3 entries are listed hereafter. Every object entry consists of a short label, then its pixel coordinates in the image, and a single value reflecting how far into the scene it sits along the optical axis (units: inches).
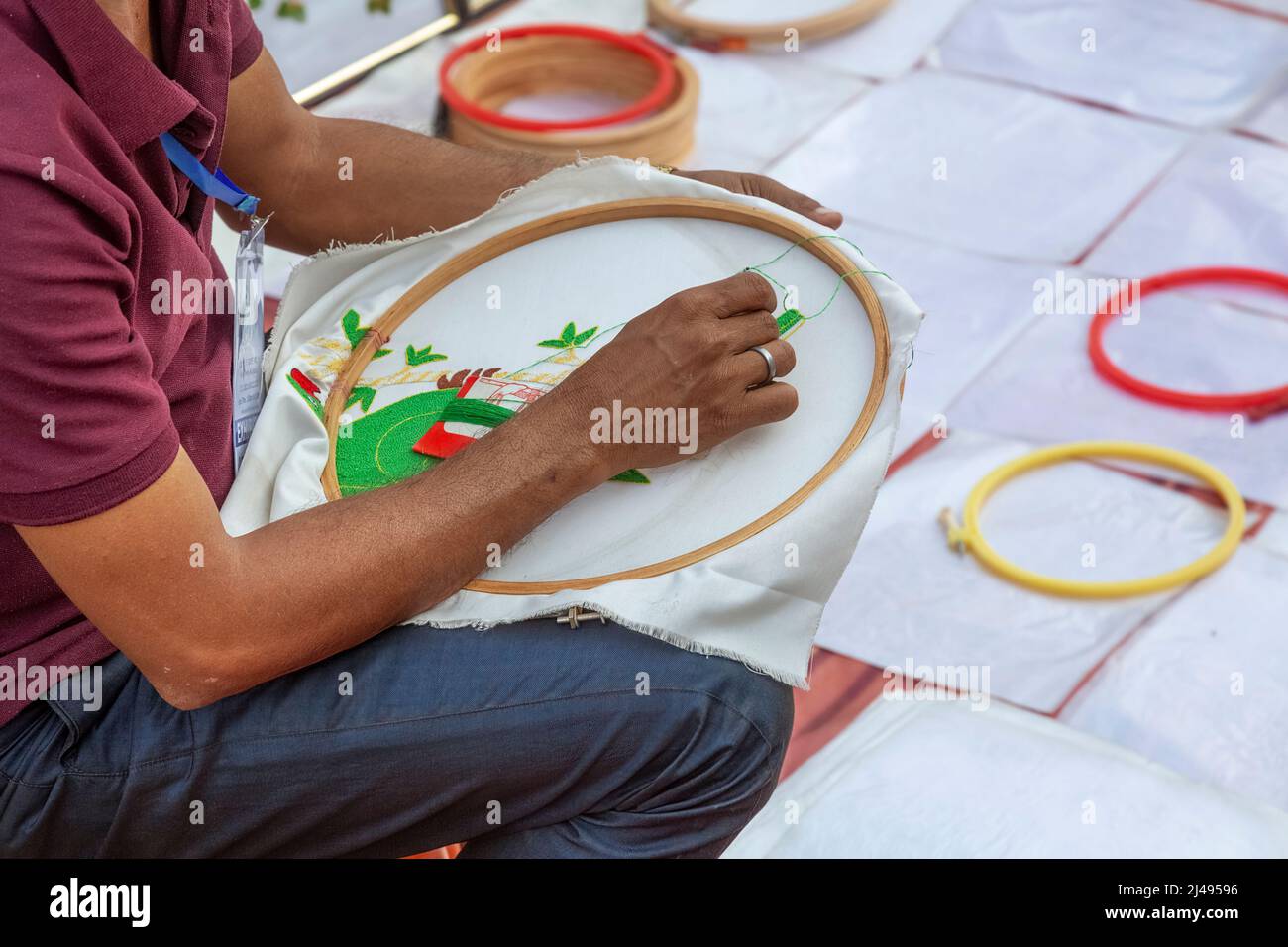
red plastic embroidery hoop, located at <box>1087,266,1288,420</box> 83.9
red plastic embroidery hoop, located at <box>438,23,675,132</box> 108.1
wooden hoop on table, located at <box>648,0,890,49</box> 125.9
